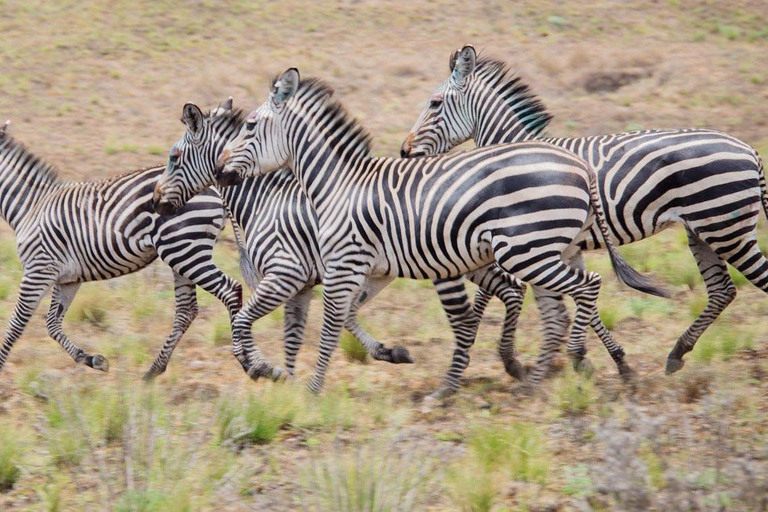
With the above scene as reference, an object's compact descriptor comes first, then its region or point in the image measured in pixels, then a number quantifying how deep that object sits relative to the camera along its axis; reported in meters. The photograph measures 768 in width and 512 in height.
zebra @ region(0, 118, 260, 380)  16.62
